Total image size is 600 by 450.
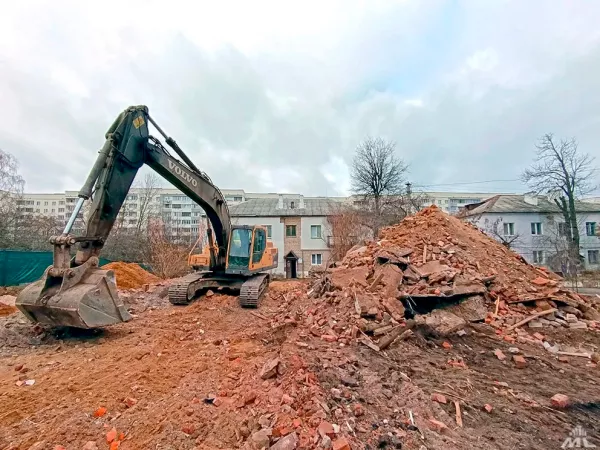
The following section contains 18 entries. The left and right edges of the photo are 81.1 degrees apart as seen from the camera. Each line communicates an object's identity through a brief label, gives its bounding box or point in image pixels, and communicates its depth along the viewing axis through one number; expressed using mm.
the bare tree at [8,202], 21498
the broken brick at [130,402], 3705
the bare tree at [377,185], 27719
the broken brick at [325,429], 2883
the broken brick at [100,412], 3500
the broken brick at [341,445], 2701
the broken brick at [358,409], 3357
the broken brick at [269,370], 4043
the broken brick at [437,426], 3331
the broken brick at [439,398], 3887
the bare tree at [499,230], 30239
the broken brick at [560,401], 3943
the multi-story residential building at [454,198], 69225
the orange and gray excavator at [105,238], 5586
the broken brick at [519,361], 5168
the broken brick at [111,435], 3058
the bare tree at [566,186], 29906
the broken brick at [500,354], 5469
